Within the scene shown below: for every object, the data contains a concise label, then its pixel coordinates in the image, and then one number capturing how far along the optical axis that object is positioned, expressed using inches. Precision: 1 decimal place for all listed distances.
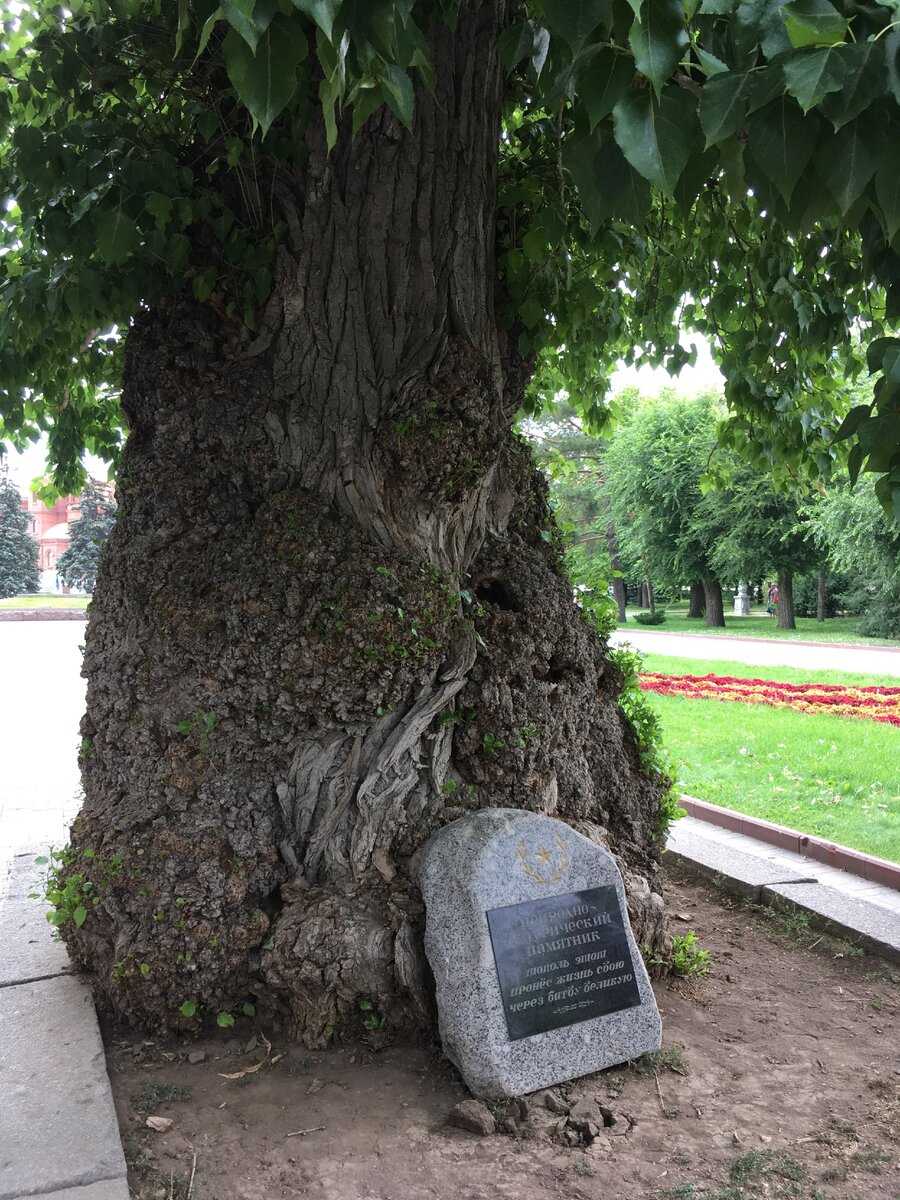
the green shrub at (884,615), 1209.4
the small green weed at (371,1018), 135.5
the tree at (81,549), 1843.0
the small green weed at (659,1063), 133.0
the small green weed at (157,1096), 121.2
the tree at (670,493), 1385.3
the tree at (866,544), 1007.0
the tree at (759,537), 1306.6
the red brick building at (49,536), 2484.0
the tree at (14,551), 1994.3
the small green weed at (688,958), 162.7
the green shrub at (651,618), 1570.6
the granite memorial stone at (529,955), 126.6
